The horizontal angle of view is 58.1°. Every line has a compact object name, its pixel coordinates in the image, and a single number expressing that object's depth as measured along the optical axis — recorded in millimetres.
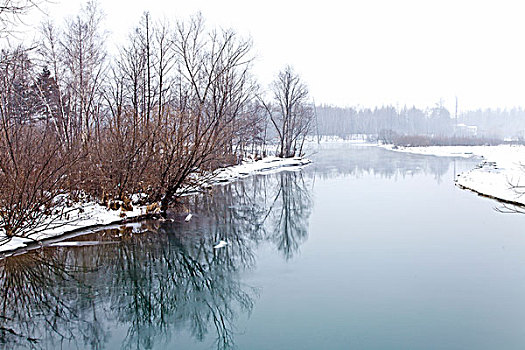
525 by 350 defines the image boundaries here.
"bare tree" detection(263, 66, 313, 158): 38250
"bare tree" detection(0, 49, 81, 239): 9422
